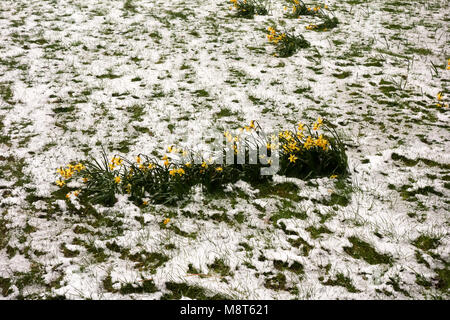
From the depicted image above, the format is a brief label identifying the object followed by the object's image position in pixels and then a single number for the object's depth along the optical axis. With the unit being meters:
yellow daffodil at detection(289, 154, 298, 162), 3.26
